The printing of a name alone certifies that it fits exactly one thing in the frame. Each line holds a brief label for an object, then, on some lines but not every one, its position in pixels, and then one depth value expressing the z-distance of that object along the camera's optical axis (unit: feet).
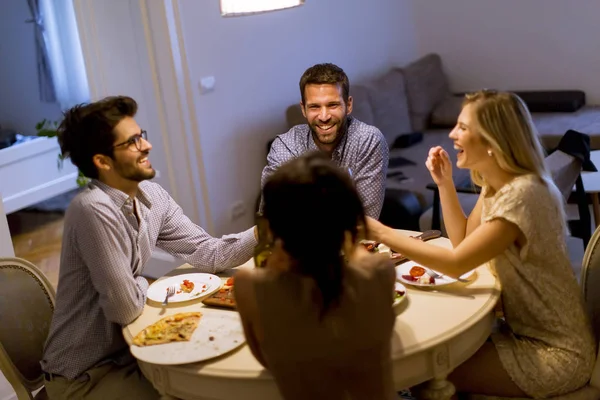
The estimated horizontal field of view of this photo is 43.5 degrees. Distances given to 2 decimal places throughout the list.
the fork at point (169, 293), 7.57
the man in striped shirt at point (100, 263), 7.20
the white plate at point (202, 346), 6.41
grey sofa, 14.56
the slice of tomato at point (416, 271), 7.57
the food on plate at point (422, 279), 7.35
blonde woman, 6.93
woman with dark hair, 5.26
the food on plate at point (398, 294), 7.01
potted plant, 19.77
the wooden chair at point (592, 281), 7.43
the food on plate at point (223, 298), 7.43
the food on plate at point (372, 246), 8.18
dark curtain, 20.80
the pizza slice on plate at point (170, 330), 6.77
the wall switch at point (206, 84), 13.50
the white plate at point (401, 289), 6.93
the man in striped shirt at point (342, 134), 9.46
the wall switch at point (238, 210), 14.65
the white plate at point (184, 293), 7.69
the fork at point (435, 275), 7.35
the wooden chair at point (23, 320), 7.61
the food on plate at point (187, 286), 7.85
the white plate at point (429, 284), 7.31
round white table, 6.23
